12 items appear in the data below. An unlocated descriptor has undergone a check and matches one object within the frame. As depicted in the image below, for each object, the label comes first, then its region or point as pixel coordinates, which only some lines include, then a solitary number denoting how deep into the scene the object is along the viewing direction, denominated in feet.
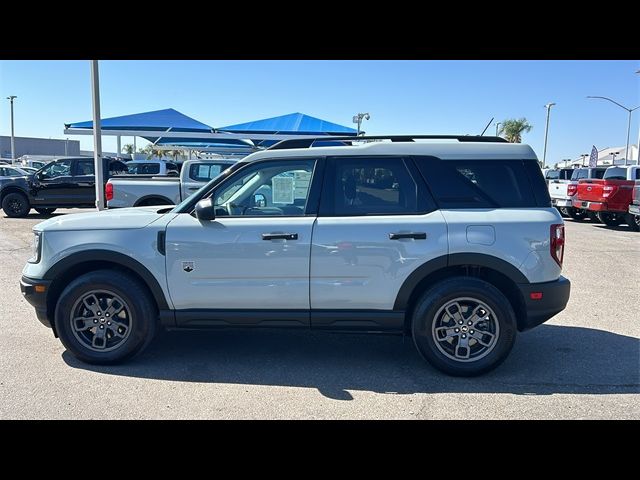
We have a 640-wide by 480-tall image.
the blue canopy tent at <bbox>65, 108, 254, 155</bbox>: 68.90
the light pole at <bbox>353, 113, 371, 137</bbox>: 87.10
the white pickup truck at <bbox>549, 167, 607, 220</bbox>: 55.72
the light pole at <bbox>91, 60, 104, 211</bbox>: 36.99
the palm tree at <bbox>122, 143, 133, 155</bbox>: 277.64
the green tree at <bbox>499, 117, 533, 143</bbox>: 185.48
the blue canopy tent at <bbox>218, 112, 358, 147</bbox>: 71.10
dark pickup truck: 50.03
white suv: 13.38
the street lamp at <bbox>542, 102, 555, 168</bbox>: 133.04
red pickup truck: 47.55
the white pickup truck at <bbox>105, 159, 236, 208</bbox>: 33.78
